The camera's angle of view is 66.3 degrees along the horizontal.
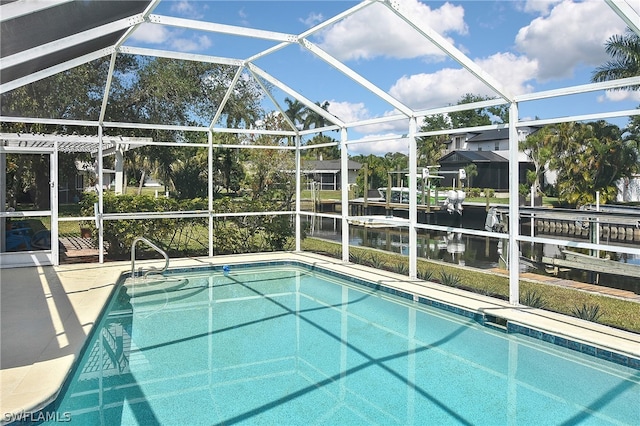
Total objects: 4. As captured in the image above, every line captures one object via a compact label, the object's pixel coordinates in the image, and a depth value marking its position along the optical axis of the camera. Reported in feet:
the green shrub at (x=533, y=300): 21.49
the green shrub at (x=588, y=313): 19.42
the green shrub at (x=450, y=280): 25.97
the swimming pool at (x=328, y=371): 13.01
